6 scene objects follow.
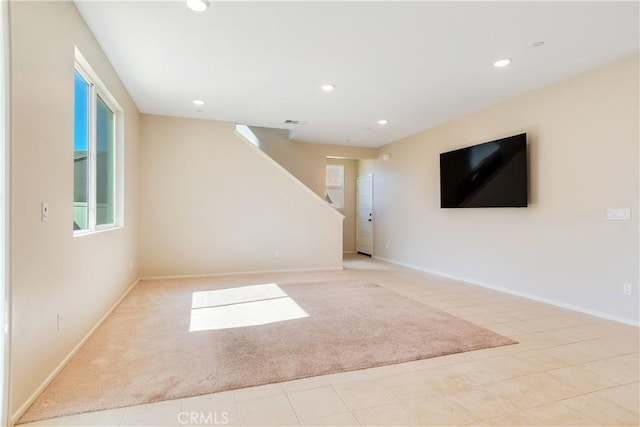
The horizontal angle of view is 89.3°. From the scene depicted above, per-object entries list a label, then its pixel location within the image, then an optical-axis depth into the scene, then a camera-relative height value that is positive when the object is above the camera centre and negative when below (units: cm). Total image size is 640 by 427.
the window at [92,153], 274 +60
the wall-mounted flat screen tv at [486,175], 414 +55
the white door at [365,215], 793 -4
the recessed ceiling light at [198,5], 236 +155
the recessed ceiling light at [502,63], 326 +154
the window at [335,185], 862 +76
